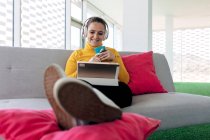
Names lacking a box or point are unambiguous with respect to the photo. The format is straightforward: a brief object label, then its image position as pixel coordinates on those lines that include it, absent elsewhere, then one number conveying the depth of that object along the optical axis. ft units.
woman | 2.24
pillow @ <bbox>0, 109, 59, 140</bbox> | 2.86
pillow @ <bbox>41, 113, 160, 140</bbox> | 2.49
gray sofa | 4.73
